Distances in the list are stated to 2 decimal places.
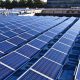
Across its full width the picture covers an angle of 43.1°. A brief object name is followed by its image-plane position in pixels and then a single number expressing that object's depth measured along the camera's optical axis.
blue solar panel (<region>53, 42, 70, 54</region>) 9.13
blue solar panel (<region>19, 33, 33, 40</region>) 10.68
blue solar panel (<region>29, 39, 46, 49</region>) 9.47
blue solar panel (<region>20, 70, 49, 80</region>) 6.12
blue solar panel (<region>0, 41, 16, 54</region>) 8.29
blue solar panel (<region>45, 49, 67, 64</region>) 7.89
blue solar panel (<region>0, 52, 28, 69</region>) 7.04
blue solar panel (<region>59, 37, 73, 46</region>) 10.38
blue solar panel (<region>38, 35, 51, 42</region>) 10.72
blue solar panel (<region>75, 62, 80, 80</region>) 6.50
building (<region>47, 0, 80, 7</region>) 70.02
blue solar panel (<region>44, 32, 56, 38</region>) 11.75
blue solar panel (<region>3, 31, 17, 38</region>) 10.75
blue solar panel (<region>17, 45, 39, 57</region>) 8.24
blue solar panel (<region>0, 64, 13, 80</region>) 6.13
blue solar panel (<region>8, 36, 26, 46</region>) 9.49
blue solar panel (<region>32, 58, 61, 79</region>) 6.57
